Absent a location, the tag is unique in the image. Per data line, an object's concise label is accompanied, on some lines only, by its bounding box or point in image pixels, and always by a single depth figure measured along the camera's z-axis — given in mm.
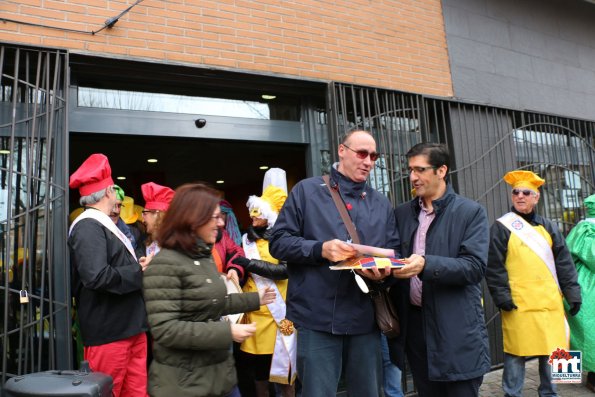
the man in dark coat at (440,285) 2787
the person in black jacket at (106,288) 3160
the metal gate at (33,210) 3582
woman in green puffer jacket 2268
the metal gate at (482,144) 5355
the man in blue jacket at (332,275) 2770
